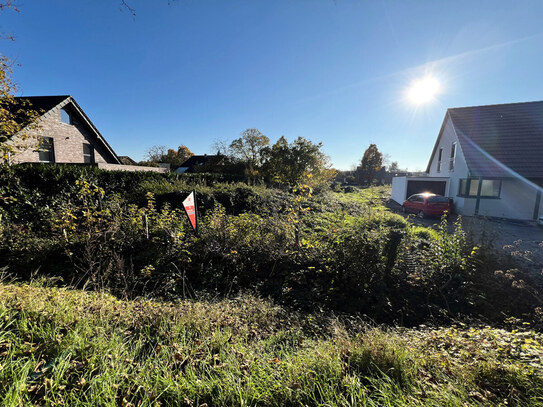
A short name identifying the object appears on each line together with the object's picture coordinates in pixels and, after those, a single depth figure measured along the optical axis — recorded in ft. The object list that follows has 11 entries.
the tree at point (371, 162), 143.23
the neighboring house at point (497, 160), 39.06
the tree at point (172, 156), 167.94
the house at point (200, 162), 117.66
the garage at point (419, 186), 53.63
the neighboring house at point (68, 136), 54.70
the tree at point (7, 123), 15.89
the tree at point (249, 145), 110.22
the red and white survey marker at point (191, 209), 14.50
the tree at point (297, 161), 55.67
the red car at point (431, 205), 39.40
